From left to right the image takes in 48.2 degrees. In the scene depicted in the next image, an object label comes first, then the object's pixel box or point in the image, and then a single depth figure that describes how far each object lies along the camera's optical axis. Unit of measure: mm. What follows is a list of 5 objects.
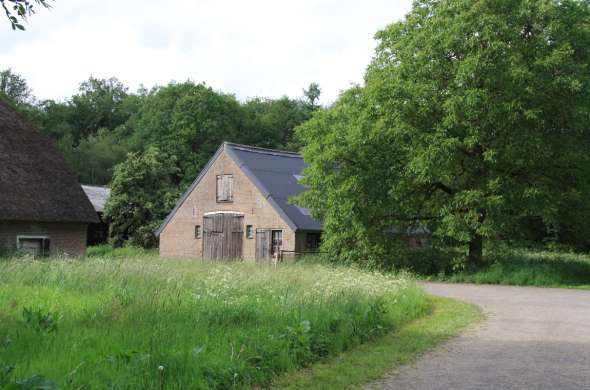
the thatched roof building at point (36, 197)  24203
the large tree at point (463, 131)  25688
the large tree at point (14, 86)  76000
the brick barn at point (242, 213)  35719
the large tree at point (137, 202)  48031
